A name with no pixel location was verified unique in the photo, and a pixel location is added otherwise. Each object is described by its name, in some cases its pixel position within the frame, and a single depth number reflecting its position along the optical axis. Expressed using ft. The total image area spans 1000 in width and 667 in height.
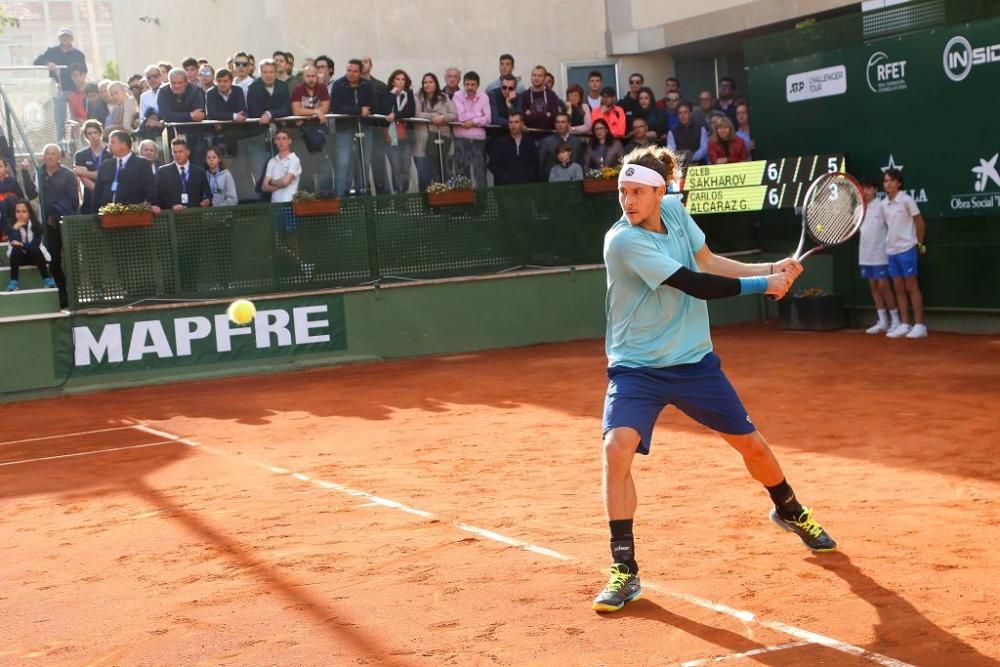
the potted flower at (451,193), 59.26
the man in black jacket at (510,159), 62.28
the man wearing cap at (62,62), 63.05
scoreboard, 60.49
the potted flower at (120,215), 53.72
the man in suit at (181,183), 55.47
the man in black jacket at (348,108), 58.34
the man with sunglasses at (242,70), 60.54
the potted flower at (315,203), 57.11
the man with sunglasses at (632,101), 66.28
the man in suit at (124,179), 54.44
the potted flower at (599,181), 62.39
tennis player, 20.01
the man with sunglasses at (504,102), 62.44
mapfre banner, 54.24
